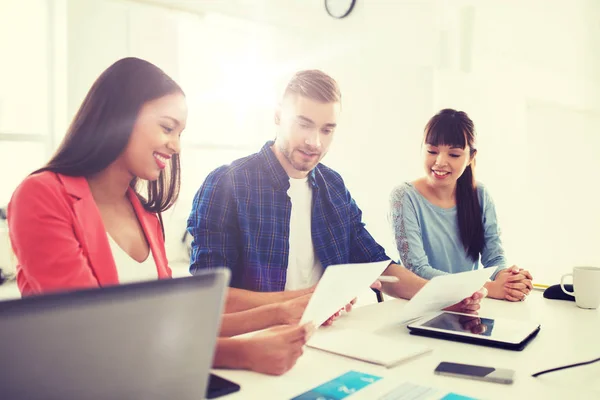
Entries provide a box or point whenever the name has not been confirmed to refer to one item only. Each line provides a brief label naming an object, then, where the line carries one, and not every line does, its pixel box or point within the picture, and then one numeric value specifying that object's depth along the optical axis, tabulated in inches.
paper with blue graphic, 35.2
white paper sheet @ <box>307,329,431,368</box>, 42.6
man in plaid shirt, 67.1
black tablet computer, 46.8
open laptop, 19.2
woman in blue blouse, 83.9
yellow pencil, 76.9
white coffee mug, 62.6
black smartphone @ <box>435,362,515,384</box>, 38.2
